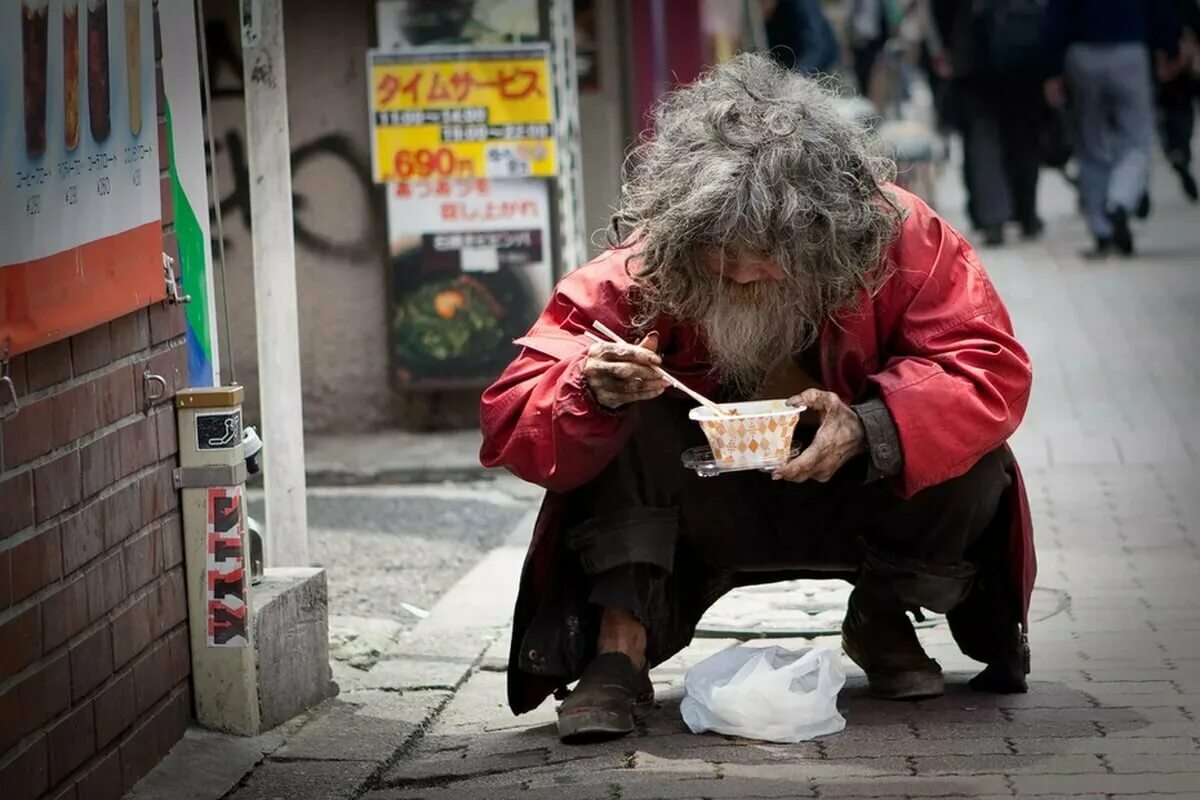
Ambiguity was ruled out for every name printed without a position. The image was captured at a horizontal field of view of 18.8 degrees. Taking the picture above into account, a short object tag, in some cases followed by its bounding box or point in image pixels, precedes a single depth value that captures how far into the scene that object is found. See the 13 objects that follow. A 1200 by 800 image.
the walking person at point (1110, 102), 23.64
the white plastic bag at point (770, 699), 6.87
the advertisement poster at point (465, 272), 13.96
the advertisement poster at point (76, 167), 5.61
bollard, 7.05
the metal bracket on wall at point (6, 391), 5.52
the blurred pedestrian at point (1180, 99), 27.76
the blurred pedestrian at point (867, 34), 33.28
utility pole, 8.45
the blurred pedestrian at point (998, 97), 24.66
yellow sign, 13.67
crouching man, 6.67
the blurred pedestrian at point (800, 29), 24.52
